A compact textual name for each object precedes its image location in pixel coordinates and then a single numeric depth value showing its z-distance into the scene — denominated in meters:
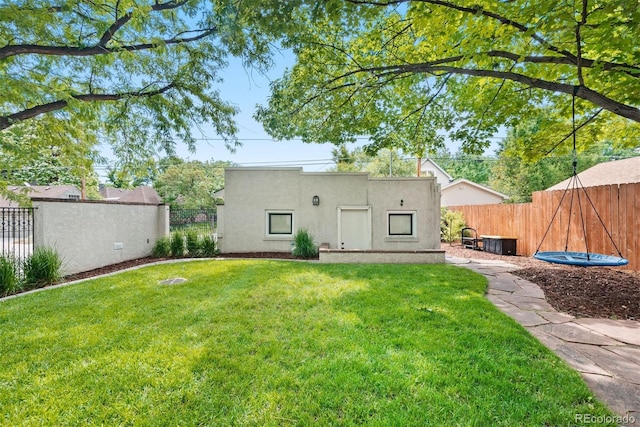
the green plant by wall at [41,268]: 6.06
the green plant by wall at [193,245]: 9.68
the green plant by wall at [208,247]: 9.75
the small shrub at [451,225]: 13.85
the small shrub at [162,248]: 9.77
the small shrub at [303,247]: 9.16
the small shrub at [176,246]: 9.66
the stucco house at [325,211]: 9.85
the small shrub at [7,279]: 5.51
